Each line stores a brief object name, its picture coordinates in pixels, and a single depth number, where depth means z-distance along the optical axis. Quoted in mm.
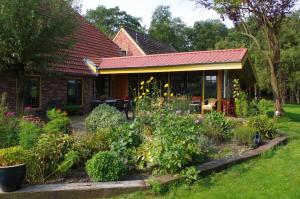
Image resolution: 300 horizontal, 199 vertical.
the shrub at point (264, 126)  9005
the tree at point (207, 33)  55000
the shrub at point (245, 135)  7861
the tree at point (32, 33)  10070
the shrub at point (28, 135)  4957
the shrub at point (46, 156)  4762
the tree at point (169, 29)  53625
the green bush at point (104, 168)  4852
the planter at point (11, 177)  4195
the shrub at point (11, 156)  4383
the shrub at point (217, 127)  8242
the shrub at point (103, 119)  7586
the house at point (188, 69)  14117
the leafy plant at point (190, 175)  5105
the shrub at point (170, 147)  5227
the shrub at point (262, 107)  11893
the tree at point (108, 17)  55812
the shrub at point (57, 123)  5980
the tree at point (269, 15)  14617
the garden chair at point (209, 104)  14859
